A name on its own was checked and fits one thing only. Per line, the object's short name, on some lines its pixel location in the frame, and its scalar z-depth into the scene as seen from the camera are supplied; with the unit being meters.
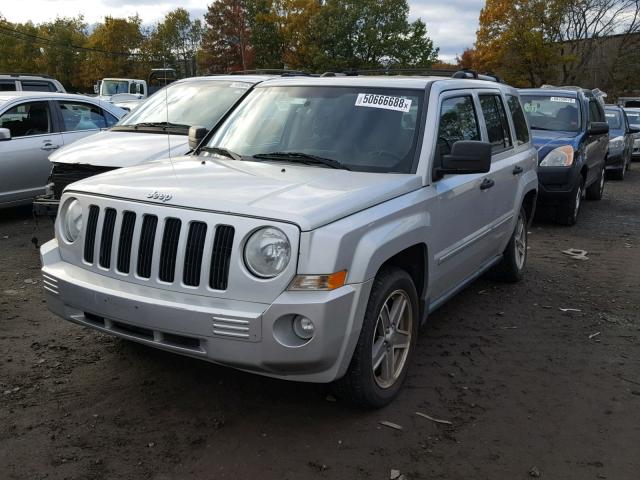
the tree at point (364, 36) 49.31
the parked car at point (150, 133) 6.39
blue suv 9.13
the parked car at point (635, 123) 20.55
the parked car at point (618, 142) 14.88
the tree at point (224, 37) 61.12
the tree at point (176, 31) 46.97
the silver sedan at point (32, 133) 8.16
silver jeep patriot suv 3.03
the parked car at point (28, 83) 11.16
